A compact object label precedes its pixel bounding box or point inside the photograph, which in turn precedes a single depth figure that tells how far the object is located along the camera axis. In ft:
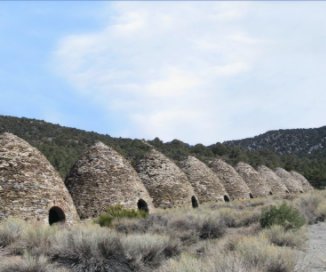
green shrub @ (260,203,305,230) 44.50
